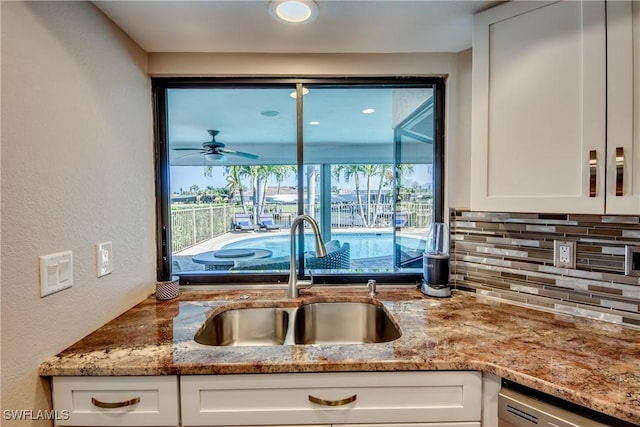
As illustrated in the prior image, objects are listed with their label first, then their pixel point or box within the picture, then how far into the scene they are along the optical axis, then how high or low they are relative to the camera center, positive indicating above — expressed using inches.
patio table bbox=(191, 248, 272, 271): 78.1 -16.0
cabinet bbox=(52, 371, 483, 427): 36.2 -23.6
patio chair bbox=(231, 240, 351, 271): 72.1 -15.2
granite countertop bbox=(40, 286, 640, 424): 32.3 -18.7
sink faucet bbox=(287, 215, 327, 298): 59.1 -12.1
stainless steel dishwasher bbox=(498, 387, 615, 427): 30.5 -22.3
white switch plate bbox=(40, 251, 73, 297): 35.4 -8.1
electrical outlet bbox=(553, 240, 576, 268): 49.8 -8.5
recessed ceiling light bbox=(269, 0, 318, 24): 44.2 +29.6
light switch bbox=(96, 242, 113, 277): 45.4 -8.1
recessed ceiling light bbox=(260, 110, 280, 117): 105.0 +33.2
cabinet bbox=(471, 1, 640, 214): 37.2 +13.0
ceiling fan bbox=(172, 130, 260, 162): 120.2 +22.6
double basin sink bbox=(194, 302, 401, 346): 54.7 -22.6
